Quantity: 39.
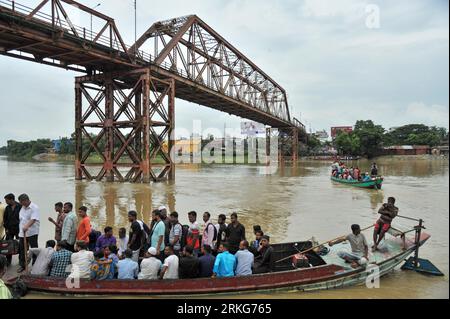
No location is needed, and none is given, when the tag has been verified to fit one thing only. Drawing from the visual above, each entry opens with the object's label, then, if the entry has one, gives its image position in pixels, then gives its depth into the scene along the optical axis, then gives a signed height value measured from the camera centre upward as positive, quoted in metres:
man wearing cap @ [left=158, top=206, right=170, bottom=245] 6.93 -1.33
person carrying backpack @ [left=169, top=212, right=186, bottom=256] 6.62 -1.51
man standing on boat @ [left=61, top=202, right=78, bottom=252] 6.64 -1.37
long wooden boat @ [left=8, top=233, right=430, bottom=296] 5.53 -2.12
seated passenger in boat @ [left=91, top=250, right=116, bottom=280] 5.69 -1.87
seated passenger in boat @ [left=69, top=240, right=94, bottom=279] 5.66 -1.74
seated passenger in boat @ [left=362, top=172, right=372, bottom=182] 21.98 -1.27
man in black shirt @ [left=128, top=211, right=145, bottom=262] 6.60 -1.56
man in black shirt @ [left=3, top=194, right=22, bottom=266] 7.01 -1.18
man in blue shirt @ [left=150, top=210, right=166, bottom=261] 6.50 -1.53
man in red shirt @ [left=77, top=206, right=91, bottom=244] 6.70 -1.36
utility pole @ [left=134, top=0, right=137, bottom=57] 23.81 +10.97
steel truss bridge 17.48 +6.45
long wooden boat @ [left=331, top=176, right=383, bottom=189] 21.40 -1.61
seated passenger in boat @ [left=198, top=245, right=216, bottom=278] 5.93 -1.89
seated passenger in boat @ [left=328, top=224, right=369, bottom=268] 6.57 -1.85
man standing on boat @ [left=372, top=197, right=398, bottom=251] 7.52 -1.48
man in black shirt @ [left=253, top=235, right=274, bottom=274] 6.24 -1.99
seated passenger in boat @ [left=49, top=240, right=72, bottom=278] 5.88 -1.81
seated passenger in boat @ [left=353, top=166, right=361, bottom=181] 23.98 -1.14
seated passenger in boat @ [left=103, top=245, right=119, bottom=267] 5.95 -1.68
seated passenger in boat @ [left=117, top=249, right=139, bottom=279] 5.77 -1.87
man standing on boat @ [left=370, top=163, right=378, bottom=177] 24.31 -0.94
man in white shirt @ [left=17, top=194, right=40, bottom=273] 6.51 -1.23
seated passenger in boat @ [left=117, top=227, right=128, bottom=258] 6.58 -1.65
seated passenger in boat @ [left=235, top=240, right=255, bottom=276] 5.94 -1.86
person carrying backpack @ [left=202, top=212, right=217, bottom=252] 7.10 -1.60
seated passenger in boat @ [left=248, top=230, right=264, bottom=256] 7.15 -1.81
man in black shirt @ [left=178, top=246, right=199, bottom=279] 5.79 -1.88
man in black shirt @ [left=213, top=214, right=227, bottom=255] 7.06 -1.61
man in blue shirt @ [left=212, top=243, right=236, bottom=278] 5.85 -1.86
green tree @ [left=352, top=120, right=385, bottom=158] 76.05 +4.51
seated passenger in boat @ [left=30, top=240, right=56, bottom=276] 5.92 -1.81
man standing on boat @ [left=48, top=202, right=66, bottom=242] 7.00 -1.28
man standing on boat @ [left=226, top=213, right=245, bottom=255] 6.82 -1.57
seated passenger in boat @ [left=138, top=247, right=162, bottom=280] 5.71 -1.85
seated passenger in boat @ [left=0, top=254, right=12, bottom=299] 3.52 -1.38
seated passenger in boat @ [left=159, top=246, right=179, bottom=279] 5.70 -1.87
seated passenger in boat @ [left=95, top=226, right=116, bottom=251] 6.50 -1.58
